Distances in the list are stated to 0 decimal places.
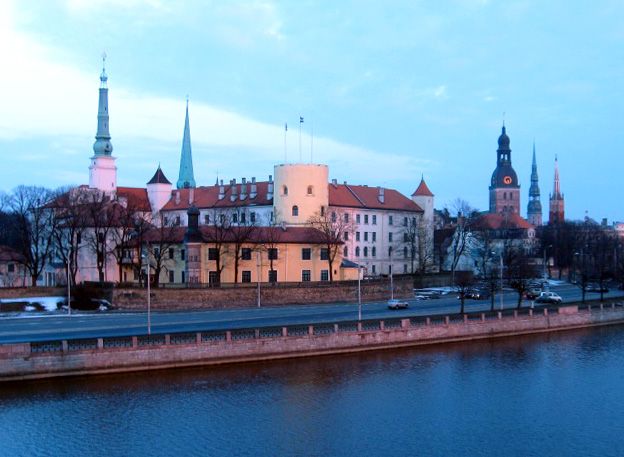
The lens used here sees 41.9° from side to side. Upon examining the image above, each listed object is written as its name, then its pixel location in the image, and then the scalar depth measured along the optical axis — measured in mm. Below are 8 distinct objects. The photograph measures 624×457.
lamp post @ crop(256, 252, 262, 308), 81538
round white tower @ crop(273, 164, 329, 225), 100500
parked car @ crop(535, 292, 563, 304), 79500
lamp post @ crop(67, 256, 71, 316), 61481
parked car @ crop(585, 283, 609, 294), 96719
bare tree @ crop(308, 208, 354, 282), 86438
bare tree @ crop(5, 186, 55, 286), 77250
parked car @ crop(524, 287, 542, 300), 86688
